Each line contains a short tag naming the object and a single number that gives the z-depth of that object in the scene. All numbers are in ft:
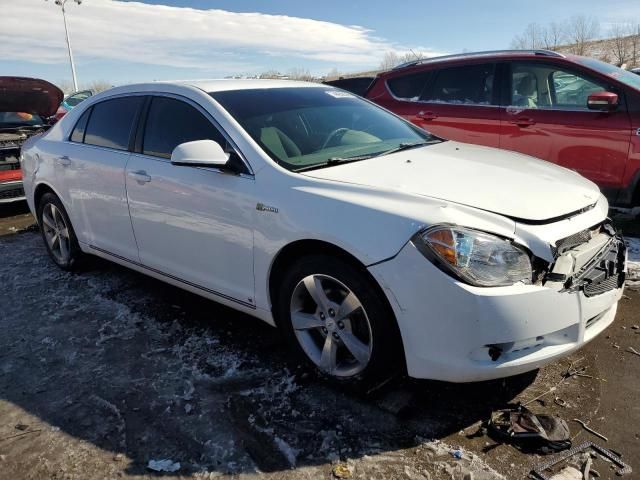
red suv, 16.83
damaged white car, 7.84
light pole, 120.67
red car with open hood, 22.97
